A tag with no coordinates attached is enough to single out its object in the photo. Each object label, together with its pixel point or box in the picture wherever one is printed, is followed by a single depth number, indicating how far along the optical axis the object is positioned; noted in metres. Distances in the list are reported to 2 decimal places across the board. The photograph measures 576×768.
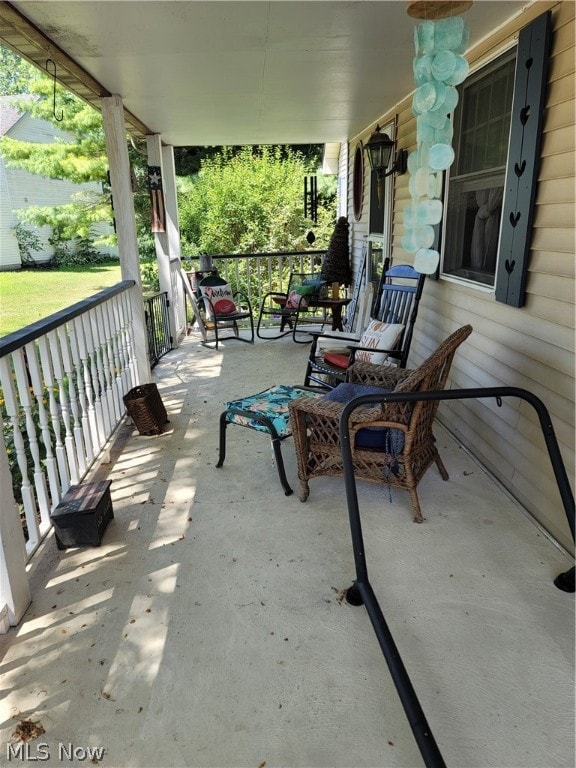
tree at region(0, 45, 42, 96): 15.02
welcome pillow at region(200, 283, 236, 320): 6.34
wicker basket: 3.49
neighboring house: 15.47
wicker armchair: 2.35
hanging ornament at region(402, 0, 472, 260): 1.98
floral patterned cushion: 2.82
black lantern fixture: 4.48
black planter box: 2.30
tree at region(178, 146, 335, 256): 11.59
